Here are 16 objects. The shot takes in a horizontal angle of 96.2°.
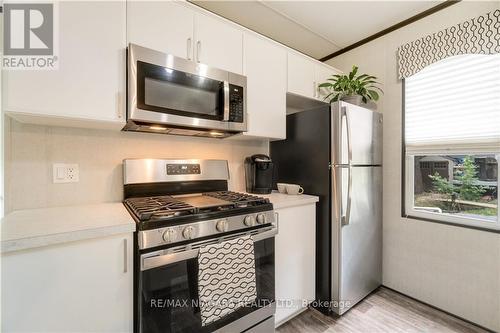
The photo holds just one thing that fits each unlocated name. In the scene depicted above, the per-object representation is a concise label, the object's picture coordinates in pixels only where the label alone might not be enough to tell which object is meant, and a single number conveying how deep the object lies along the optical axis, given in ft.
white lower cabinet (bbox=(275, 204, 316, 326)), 5.33
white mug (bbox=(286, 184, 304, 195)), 6.38
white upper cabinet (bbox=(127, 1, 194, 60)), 4.21
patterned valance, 5.27
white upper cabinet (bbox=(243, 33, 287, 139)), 5.80
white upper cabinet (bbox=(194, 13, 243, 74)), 4.94
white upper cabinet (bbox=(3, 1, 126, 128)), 3.40
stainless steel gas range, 3.43
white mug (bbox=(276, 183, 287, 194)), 6.68
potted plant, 6.81
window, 5.39
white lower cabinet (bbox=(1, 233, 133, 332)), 2.75
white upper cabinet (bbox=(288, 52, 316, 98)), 6.70
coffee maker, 6.41
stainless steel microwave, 4.16
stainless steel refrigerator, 5.76
